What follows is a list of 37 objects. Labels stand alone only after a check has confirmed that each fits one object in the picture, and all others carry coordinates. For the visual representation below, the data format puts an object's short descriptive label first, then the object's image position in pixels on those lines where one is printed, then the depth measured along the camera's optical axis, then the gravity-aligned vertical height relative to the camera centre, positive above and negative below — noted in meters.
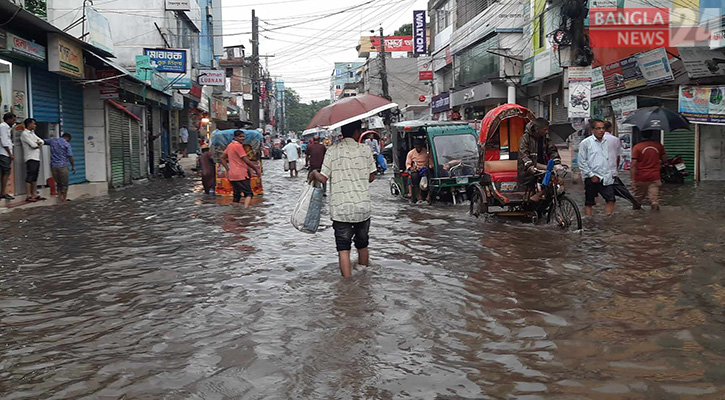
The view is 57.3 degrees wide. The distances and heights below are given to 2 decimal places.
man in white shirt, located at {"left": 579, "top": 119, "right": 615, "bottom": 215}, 10.23 -0.09
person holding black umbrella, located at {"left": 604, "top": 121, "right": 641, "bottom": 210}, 10.51 -0.10
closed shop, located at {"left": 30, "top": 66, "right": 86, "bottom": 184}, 17.30 +1.55
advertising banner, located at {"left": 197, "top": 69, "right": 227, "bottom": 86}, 35.25 +4.47
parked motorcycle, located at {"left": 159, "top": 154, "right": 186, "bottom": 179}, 26.49 -0.18
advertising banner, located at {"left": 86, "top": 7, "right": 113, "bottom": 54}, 21.00 +4.46
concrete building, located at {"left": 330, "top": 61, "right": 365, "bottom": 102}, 120.25 +16.05
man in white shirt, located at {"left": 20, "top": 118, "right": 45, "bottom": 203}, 14.08 +0.28
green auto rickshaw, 14.58 +0.07
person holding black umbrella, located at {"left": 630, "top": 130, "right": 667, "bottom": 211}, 11.41 -0.13
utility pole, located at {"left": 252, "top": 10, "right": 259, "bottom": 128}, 34.12 +4.98
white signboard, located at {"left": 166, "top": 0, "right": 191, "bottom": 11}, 29.14 +6.98
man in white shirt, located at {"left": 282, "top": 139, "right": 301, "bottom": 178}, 27.19 +0.25
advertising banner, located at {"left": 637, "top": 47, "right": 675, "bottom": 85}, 18.33 +2.56
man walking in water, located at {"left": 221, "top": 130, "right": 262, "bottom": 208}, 13.28 -0.08
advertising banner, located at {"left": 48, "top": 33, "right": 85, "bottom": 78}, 15.92 +2.69
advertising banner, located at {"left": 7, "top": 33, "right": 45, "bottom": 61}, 13.89 +2.58
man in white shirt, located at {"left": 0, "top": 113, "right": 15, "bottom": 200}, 12.95 +0.27
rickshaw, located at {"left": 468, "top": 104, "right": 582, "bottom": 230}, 9.97 -0.38
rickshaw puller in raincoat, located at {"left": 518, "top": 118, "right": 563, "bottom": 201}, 10.28 +0.06
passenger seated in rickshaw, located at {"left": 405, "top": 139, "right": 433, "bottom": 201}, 15.25 -0.13
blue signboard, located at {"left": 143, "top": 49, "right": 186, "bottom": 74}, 24.86 +3.81
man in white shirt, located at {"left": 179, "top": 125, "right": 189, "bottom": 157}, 38.03 +1.39
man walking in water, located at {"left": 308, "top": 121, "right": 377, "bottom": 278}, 6.85 -0.25
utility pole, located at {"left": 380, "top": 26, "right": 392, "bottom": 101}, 41.56 +5.71
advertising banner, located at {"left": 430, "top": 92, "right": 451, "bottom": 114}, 42.00 +3.71
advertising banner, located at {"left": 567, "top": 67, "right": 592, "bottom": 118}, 16.17 +1.66
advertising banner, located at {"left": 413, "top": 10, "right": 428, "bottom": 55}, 43.34 +8.23
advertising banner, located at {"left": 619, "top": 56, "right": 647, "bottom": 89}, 19.83 +2.53
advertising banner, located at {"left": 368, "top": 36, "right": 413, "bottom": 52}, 54.03 +9.54
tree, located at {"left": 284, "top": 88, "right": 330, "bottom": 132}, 124.25 +9.62
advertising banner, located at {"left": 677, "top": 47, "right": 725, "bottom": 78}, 16.81 +2.41
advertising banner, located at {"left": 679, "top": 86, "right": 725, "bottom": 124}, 16.84 +1.35
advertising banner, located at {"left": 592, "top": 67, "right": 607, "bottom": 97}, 22.52 +2.54
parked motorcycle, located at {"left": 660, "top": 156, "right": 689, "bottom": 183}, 18.33 -0.41
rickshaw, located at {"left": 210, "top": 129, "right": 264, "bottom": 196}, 16.50 +0.33
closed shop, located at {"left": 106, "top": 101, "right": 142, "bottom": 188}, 21.76 +0.67
